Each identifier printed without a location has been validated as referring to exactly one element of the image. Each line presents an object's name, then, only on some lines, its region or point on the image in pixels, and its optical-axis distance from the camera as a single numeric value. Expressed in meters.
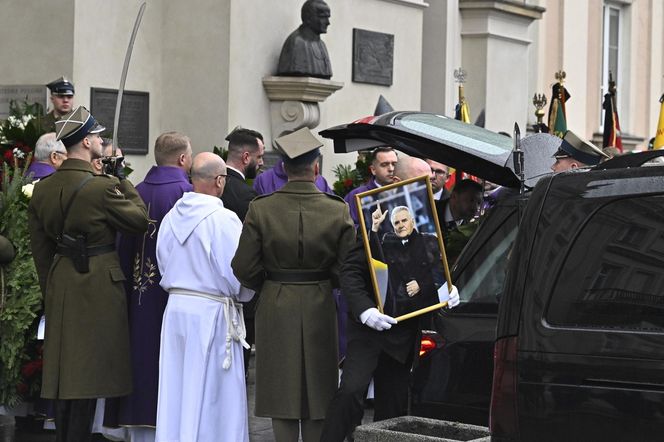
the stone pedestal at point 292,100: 14.37
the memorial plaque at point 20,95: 13.11
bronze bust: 14.32
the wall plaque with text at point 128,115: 13.08
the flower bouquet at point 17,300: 8.30
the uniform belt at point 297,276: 7.51
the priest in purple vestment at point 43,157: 9.09
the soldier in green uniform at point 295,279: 7.46
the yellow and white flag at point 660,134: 11.57
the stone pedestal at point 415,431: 5.99
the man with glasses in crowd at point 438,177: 10.30
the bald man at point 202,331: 7.83
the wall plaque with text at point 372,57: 16.09
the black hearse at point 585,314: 4.46
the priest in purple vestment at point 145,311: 8.32
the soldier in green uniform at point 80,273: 7.93
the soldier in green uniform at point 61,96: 10.31
